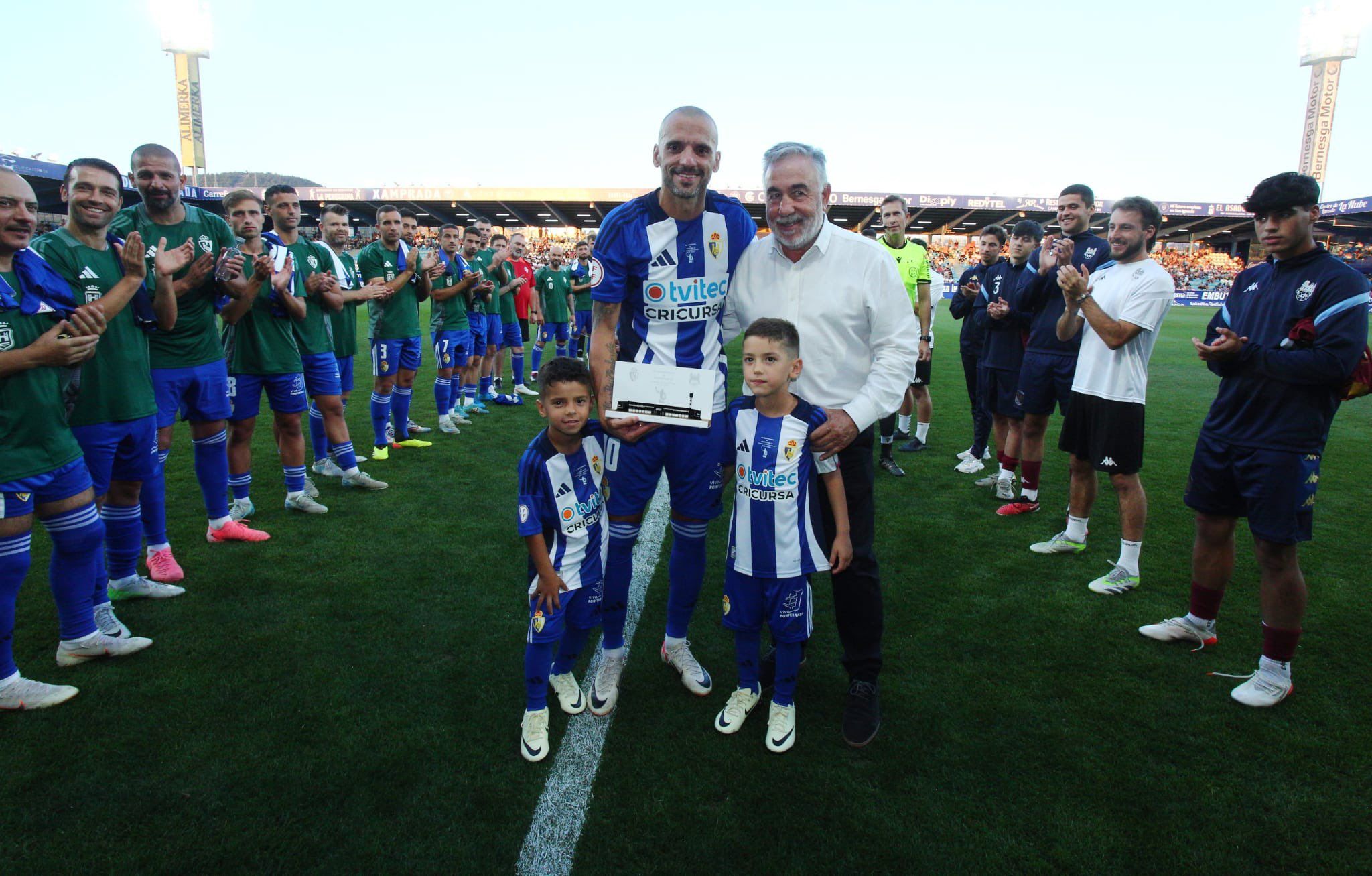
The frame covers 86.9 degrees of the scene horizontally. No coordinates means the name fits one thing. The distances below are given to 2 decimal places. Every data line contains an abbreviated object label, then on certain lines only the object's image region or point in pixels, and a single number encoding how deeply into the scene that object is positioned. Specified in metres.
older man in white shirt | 2.72
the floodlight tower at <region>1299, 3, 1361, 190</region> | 59.19
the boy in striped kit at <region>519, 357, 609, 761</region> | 2.74
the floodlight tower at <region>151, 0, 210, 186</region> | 49.78
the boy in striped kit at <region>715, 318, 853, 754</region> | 2.67
